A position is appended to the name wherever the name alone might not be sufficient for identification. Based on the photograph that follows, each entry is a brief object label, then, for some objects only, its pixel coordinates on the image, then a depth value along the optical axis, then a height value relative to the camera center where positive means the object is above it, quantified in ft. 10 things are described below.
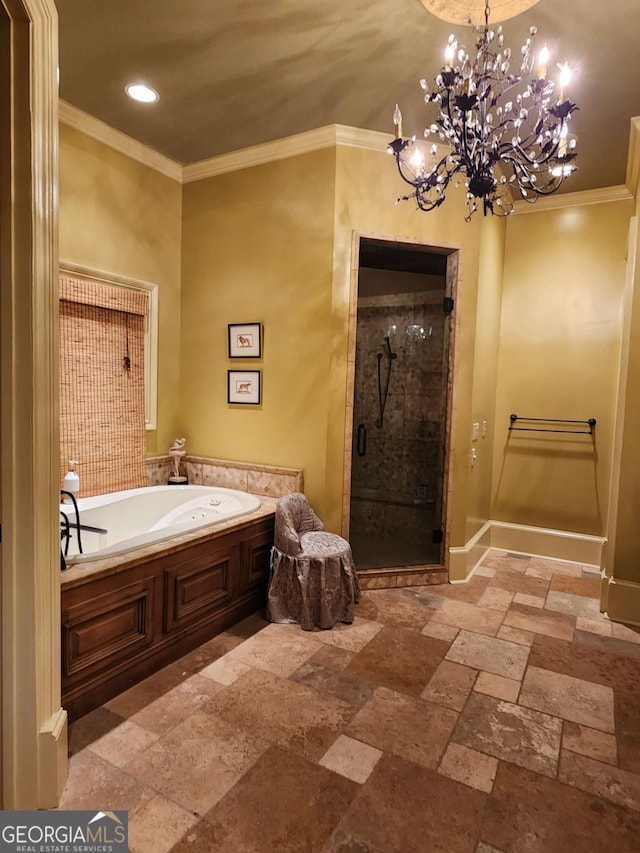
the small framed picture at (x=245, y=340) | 12.06 +1.35
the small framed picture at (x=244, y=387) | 12.17 +0.18
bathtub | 10.05 -2.71
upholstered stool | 9.55 -3.65
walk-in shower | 15.94 +0.09
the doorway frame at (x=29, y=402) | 4.90 -0.17
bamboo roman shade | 10.59 +0.13
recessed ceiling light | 9.25 +5.76
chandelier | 5.74 +3.42
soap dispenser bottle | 10.30 -2.02
